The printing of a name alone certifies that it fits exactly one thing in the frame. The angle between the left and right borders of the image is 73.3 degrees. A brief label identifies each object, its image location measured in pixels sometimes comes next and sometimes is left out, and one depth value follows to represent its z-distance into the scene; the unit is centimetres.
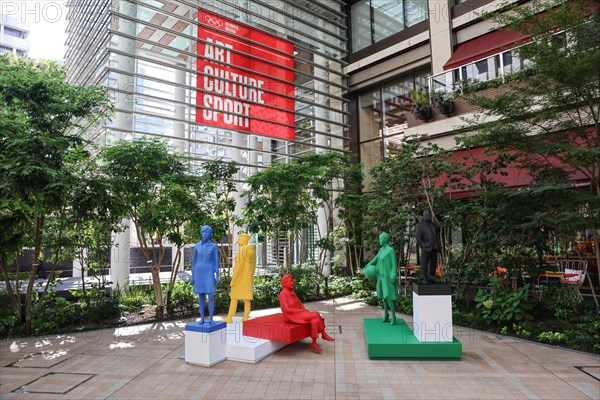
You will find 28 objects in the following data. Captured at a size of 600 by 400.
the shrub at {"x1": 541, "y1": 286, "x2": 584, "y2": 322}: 845
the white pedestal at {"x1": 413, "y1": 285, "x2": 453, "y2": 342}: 686
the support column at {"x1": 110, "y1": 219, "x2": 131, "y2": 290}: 1112
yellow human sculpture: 838
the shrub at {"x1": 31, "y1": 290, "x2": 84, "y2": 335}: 874
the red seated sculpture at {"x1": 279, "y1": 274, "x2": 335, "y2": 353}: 715
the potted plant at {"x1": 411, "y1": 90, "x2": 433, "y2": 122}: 1458
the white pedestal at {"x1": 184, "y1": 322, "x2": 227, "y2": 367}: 640
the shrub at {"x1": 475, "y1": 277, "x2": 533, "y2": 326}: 854
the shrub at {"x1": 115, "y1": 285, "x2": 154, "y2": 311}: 1070
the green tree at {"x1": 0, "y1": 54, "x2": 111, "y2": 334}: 756
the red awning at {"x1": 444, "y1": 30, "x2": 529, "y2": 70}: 1270
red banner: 1359
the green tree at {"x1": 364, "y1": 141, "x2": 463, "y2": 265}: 1073
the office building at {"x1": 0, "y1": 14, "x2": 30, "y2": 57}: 6018
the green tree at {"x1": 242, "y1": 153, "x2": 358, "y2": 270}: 1194
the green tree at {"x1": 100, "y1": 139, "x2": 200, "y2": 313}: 934
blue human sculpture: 684
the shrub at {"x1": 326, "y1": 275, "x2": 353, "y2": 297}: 1383
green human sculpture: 779
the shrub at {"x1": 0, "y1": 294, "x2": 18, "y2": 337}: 848
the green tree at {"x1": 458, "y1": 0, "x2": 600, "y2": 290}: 748
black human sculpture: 739
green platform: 664
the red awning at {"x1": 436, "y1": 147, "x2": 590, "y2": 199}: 1010
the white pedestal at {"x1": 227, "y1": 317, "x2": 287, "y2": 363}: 659
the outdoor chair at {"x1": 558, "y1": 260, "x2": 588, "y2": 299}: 1030
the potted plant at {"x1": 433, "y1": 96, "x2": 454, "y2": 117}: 1394
